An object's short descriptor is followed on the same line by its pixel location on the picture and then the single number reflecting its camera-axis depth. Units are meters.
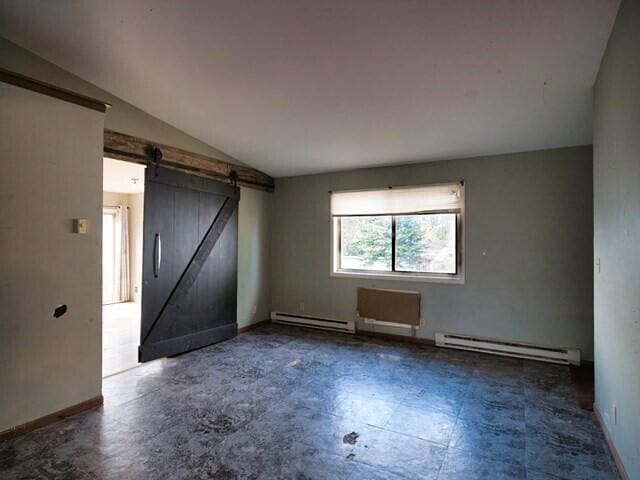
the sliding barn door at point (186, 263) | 3.76
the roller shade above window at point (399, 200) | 4.32
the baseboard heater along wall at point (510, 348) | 3.66
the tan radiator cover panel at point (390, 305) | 4.46
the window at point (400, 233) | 4.35
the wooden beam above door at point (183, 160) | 3.41
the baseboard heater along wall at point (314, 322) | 5.00
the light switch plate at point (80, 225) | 2.67
